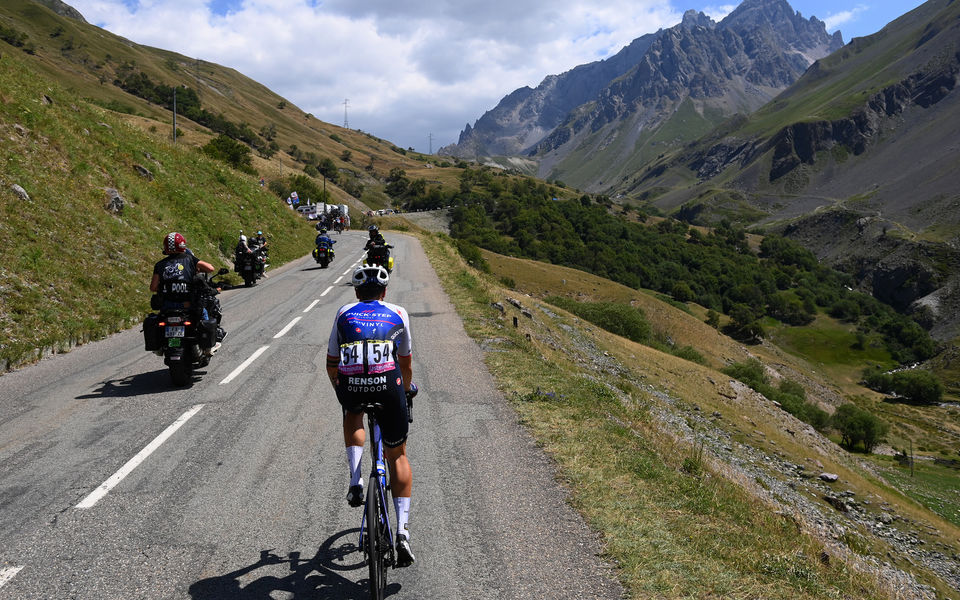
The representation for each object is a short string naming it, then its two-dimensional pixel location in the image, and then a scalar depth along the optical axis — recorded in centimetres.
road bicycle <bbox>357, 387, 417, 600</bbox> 358
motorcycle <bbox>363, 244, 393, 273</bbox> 1669
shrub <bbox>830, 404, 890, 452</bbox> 5481
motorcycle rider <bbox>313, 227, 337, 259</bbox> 2817
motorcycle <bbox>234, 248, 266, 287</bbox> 2134
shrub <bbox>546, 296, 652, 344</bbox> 5203
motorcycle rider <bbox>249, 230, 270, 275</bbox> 2241
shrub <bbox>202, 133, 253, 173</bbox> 5294
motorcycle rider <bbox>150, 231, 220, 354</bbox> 895
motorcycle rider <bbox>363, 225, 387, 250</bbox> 1897
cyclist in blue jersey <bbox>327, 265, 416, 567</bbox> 402
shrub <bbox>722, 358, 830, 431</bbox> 4800
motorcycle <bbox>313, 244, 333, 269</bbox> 2811
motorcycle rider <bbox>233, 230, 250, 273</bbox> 2094
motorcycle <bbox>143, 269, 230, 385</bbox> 881
